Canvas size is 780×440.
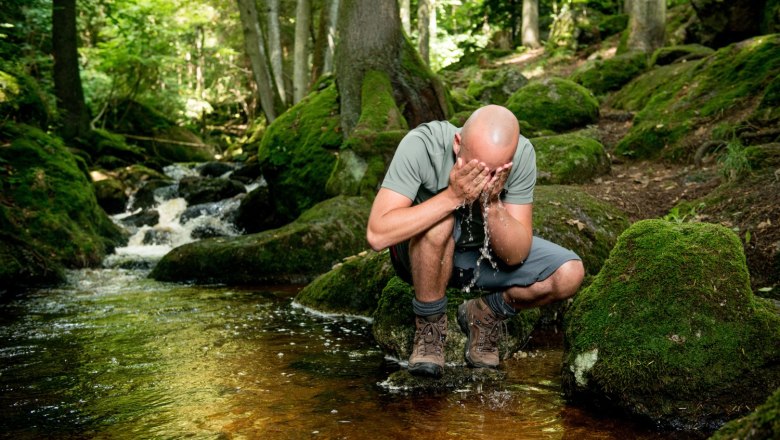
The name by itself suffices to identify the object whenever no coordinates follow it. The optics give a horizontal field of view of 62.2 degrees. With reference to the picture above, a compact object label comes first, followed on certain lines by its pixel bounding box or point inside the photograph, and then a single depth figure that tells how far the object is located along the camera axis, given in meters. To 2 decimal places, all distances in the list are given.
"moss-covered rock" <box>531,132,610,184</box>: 8.38
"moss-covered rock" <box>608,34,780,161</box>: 8.52
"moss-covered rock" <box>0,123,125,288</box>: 8.00
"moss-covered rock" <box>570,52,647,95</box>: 14.74
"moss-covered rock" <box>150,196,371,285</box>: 8.01
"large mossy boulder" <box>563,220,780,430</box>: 3.06
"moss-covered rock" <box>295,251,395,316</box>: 5.81
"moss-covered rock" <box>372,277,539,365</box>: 4.25
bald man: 3.21
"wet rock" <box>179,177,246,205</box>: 14.16
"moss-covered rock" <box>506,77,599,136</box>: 11.90
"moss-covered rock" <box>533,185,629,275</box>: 5.48
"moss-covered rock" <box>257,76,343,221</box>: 10.60
